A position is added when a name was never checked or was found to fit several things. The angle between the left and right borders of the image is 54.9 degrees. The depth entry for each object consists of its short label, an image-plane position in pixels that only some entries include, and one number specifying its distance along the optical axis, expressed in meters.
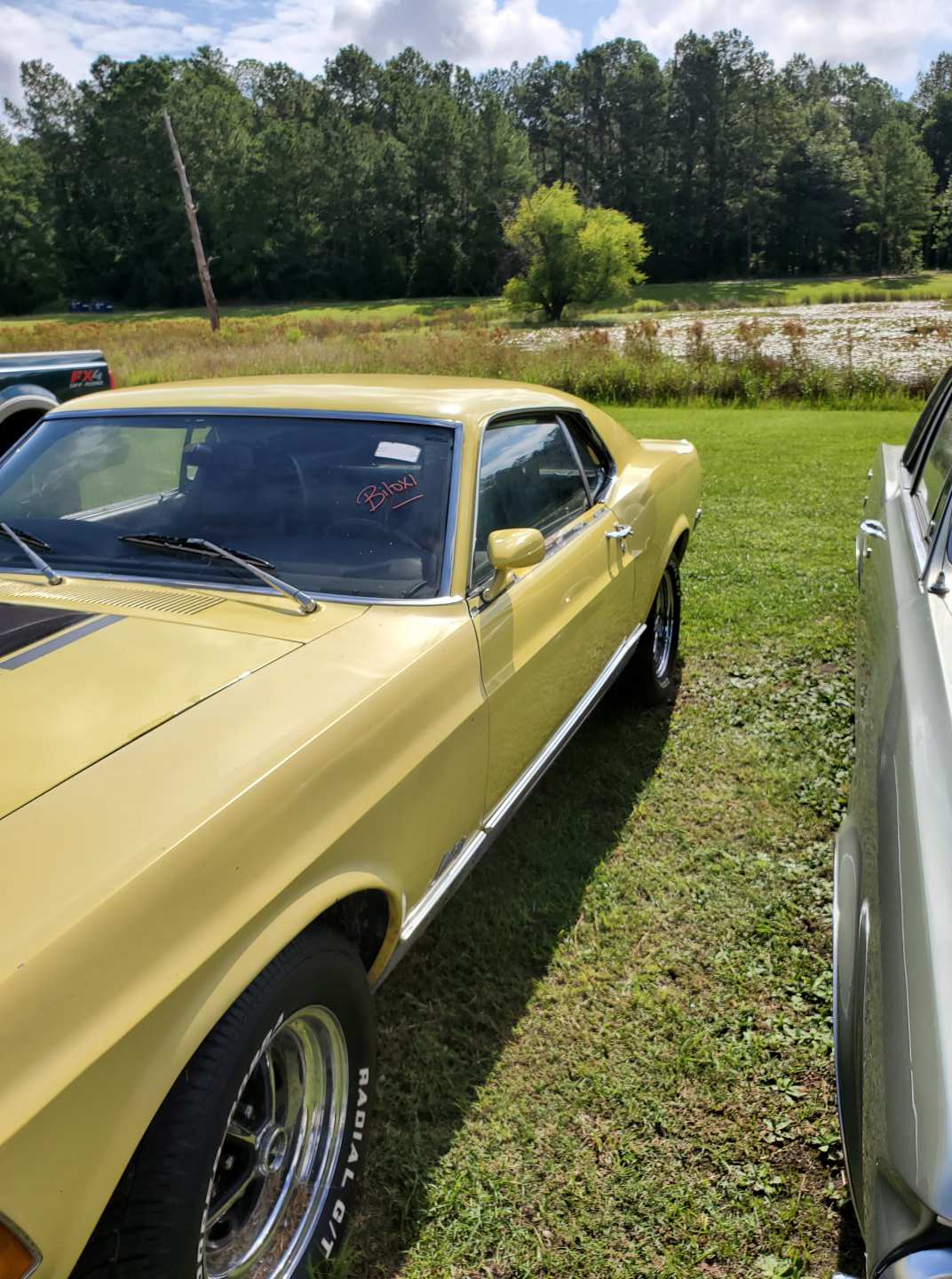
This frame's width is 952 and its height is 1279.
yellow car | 1.28
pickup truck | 6.09
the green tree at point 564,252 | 50.59
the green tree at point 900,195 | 75.88
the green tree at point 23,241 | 71.19
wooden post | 28.58
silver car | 1.19
